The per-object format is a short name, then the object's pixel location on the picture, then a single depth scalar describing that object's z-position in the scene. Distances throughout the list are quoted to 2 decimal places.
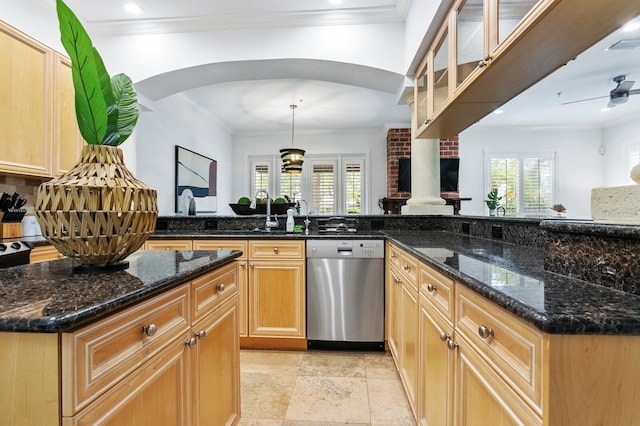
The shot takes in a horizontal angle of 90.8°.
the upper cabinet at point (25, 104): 2.10
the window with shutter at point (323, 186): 6.55
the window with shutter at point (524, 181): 6.15
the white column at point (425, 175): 2.88
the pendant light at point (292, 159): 4.84
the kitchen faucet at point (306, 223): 2.95
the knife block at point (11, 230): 2.10
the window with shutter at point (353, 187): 6.49
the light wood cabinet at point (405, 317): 1.52
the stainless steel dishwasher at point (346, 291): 2.37
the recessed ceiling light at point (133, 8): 2.53
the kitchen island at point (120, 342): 0.56
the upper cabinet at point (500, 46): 1.02
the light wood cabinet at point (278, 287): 2.41
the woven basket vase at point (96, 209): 0.82
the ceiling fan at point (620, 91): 3.65
